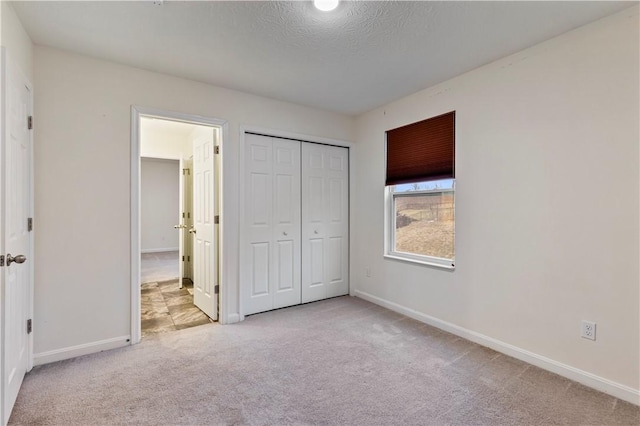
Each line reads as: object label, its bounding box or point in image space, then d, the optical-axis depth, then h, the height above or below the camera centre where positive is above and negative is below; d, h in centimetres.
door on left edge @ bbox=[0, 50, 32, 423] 161 -10
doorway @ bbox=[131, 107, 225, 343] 269 -26
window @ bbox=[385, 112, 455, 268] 302 +21
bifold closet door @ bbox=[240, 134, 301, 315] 337 -17
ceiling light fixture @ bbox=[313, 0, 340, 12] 180 +122
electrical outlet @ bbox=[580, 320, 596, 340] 206 -80
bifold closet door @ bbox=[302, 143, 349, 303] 382 -13
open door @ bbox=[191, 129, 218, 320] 327 -17
